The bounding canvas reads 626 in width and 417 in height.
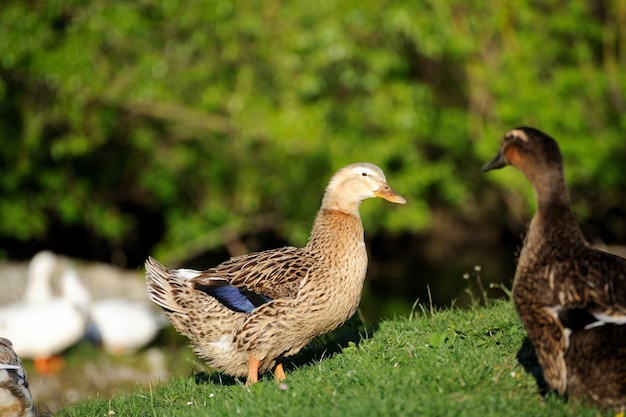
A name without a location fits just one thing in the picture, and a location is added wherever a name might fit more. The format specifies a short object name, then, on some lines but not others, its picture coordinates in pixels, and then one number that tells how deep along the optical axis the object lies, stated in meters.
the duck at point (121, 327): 30.62
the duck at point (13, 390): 11.87
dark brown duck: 8.94
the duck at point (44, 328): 27.58
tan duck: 12.31
